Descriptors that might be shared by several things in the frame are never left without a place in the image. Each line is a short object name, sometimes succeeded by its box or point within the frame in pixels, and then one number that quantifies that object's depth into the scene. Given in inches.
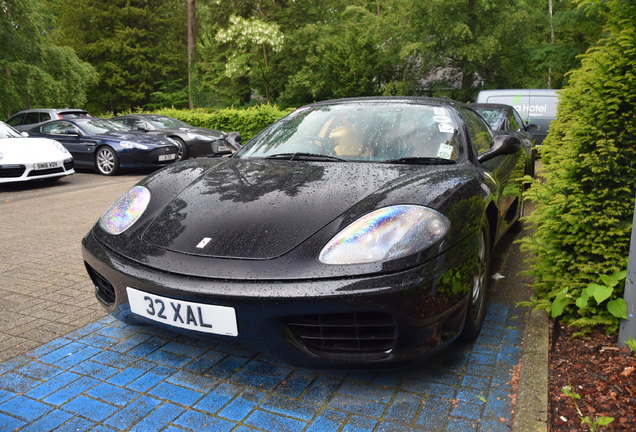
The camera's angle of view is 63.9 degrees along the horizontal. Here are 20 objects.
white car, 341.4
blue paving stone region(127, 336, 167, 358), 108.7
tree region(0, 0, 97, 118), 708.0
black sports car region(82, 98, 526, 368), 82.3
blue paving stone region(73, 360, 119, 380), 99.7
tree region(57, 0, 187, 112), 1374.3
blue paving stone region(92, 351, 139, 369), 104.0
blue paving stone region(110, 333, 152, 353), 110.8
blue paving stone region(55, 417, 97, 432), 82.7
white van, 411.8
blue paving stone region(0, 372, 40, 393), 95.6
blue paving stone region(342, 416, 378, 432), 81.7
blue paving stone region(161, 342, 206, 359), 108.0
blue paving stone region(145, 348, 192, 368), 104.0
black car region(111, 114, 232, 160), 492.4
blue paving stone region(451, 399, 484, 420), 84.6
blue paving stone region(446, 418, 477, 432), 80.7
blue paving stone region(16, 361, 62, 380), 100.0
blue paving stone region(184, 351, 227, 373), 101.8
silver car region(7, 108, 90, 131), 507.2
